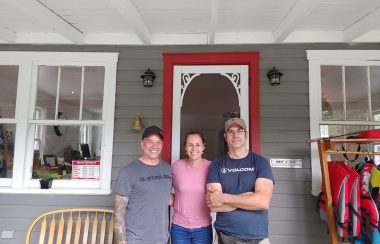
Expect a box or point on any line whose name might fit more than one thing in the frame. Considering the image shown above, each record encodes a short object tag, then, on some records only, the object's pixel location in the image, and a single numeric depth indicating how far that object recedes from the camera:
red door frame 2.98
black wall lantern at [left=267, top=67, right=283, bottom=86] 2.96
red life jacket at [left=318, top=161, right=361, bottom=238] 2.18
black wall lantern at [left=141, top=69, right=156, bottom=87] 3.03
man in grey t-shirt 1.89
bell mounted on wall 2.95
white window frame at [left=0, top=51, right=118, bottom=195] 3.01
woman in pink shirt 2.03
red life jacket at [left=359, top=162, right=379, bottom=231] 2.13
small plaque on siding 2.95
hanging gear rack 2.34
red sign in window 3.05
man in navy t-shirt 1.79
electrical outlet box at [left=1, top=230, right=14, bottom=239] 2.99
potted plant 2.97
